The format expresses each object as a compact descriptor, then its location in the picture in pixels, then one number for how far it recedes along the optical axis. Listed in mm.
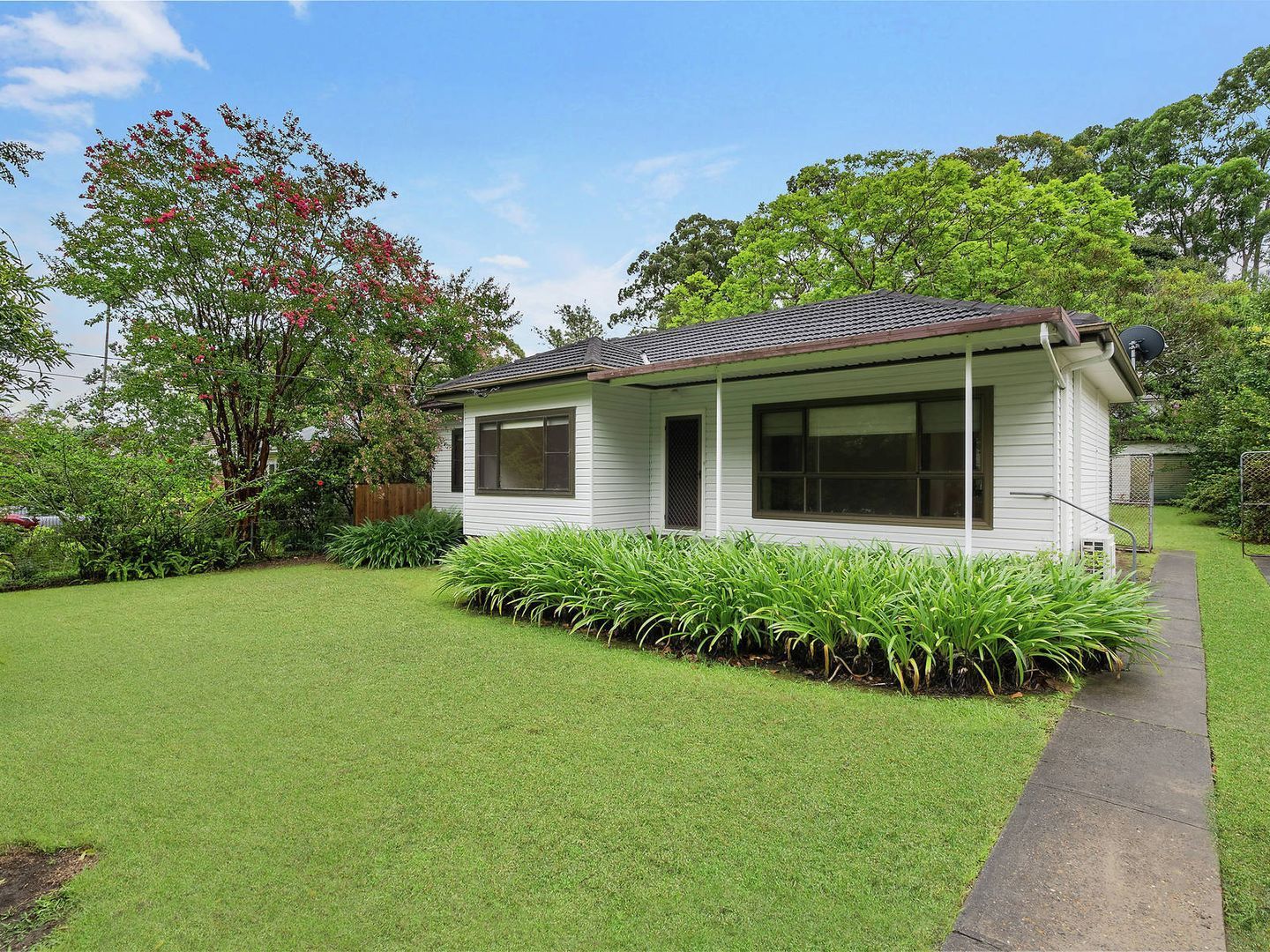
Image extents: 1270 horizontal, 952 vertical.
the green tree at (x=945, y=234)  15695
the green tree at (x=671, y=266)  27344
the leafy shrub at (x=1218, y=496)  12133
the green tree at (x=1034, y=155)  25234
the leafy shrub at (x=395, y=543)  9977
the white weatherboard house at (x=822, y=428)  6164
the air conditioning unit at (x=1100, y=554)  6087
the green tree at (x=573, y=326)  30625
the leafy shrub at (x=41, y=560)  8469
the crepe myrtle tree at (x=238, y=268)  9625
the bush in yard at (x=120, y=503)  8523
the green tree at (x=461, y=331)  12586
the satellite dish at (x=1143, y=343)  9312
